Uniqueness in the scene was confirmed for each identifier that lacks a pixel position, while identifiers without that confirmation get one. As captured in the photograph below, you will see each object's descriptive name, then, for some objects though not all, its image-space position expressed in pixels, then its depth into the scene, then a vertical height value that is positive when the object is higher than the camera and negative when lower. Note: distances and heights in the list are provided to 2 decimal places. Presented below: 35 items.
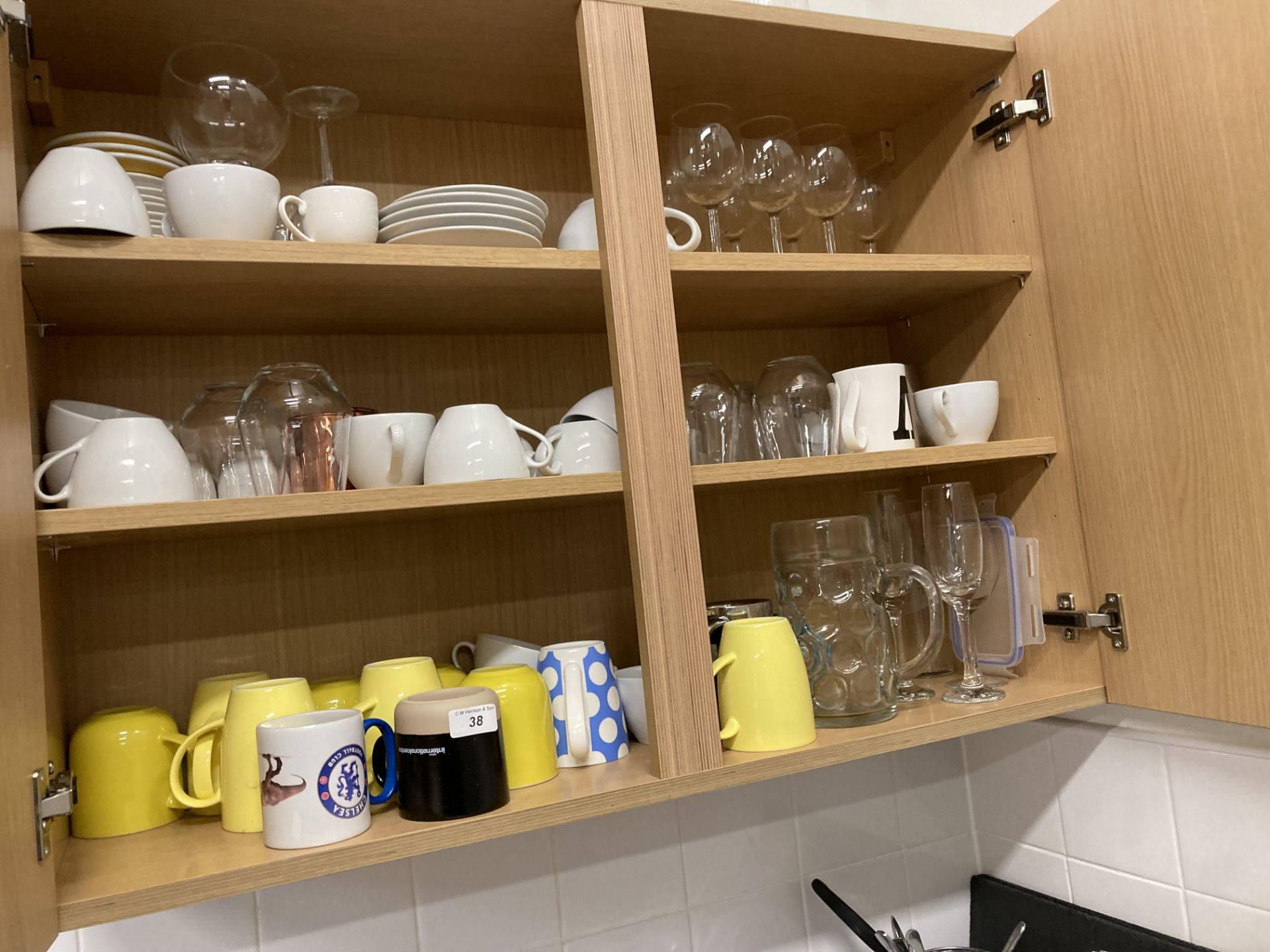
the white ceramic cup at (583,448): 1.06 +0.10
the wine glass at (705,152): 1.16 +0.46
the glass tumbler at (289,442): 0.96 +0.13
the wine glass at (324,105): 1.08 +0.54
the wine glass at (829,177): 1.25 +0.45
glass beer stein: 1.13 -0.12
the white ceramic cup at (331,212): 0.96 +0.36
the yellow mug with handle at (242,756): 0.88 -0.17
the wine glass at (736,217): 1.24 +0.41
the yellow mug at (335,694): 1.01 -0.15
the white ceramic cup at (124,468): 0.85 +0.11
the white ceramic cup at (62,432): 0.91 +0.16
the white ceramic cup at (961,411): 1.18 +0.11
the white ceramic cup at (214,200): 0.90 +0.36
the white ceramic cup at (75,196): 0.82 +0.35
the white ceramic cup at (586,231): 1.06 +0.35
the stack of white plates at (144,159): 0.96 +0.45
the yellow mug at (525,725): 0.95 -0.19
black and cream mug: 0.87 -0.19
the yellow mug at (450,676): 1.04 -0.15
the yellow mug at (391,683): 0.96 -0.14
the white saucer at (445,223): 0.98 +0.35
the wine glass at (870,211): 1.33 +0.43
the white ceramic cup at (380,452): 0.95 +0.11
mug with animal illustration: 0.82 -0.20
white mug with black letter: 1.16 +0.12
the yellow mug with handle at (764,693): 1.00 -0.19
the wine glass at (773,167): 1.22 +0.46
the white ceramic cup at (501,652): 1.10 -0.13
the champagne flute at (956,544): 1.17 -0.06
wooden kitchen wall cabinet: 0.92 +0.23
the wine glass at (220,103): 0.96 +0.49
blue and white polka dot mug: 1.00 -0.19
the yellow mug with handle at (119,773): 0.91 -0.19
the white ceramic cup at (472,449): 0.96 +0.10
